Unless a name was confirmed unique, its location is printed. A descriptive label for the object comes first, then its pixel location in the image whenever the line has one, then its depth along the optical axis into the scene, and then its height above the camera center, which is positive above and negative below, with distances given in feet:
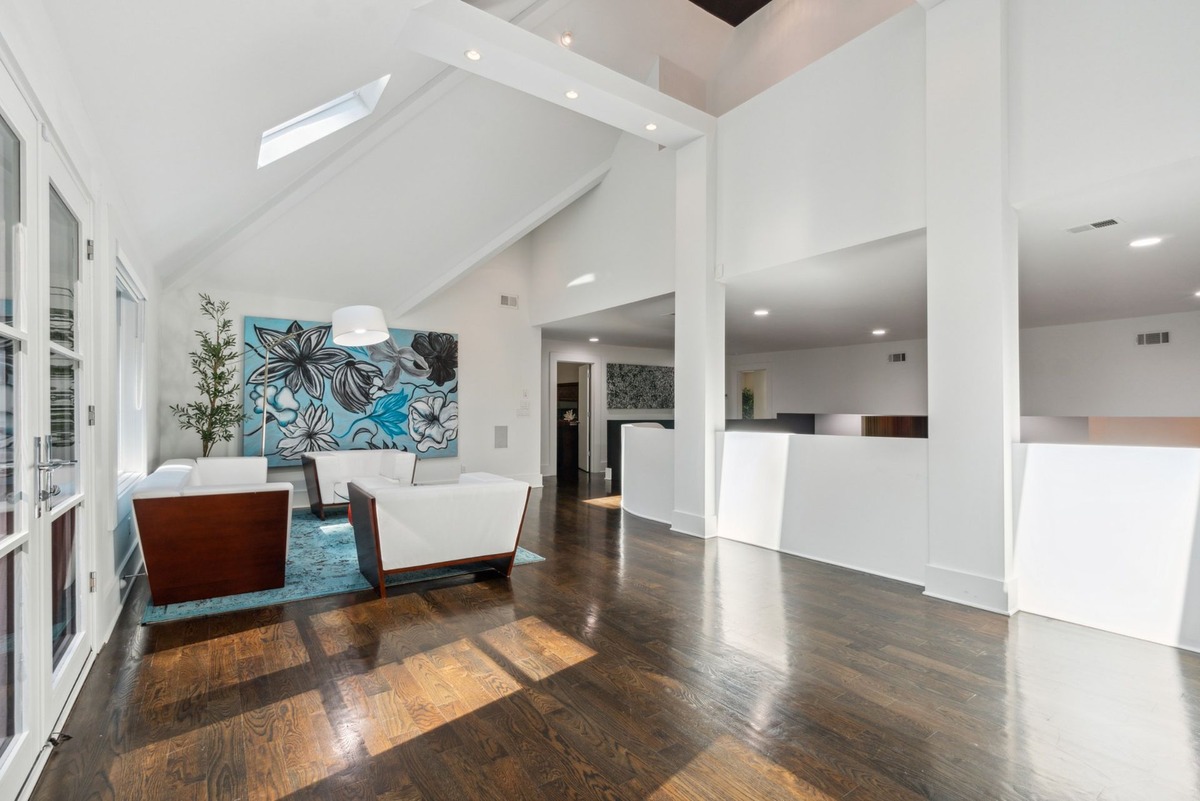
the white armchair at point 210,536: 11.07 -2.62
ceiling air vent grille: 12.13 +3.78
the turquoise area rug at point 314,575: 11.43 -4.08
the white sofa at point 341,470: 20.94 -2.49
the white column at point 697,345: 17.85 +1.84
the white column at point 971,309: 11.39 +1.91
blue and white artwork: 22.80 +0.54
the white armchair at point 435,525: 12.09 -2.66
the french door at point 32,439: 5.66 -0.35
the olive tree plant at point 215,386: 20.51 +0.74
